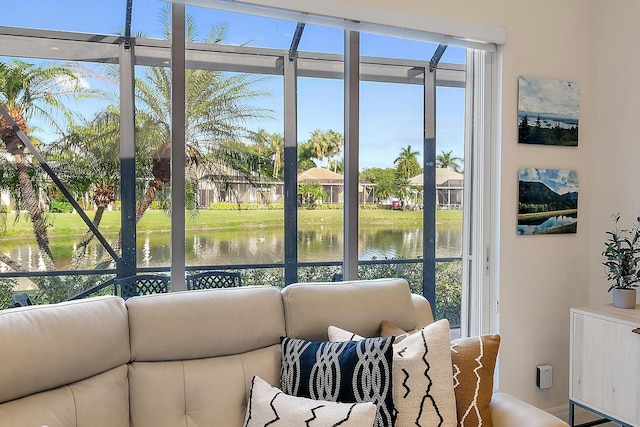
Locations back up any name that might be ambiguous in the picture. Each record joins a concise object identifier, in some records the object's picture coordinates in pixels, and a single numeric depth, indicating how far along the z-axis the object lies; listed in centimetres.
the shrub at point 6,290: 198
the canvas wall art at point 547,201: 272
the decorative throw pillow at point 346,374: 159
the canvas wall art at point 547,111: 272
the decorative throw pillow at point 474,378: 168
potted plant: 241
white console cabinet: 217
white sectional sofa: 136
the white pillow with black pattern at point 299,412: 145
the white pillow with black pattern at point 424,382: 161
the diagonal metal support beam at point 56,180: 196
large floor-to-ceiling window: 207
